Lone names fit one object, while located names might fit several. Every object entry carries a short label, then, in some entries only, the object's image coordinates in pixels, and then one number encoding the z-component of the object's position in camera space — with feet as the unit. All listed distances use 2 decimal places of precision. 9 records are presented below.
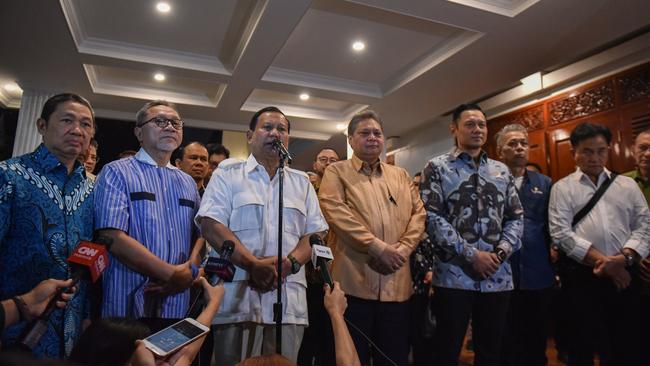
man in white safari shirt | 5.46
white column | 19.16
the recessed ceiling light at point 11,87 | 19.34
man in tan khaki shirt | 6.38
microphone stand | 4.77
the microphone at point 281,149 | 5.77
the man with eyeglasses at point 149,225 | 5.24
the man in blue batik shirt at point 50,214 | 4.61
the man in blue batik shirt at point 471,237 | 6.59
